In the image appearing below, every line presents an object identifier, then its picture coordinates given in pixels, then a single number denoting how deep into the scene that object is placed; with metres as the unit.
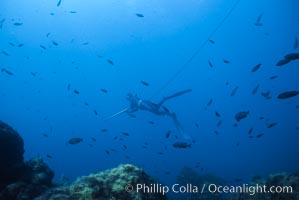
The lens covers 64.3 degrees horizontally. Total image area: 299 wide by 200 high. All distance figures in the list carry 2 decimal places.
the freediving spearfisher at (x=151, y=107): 10.34
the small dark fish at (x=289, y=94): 6.77
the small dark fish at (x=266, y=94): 9.86
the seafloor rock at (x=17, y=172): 5.63
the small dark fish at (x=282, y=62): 7.35
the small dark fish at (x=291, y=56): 6.89
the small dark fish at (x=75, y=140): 8.18
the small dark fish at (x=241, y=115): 7.58
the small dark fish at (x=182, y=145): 7.39
